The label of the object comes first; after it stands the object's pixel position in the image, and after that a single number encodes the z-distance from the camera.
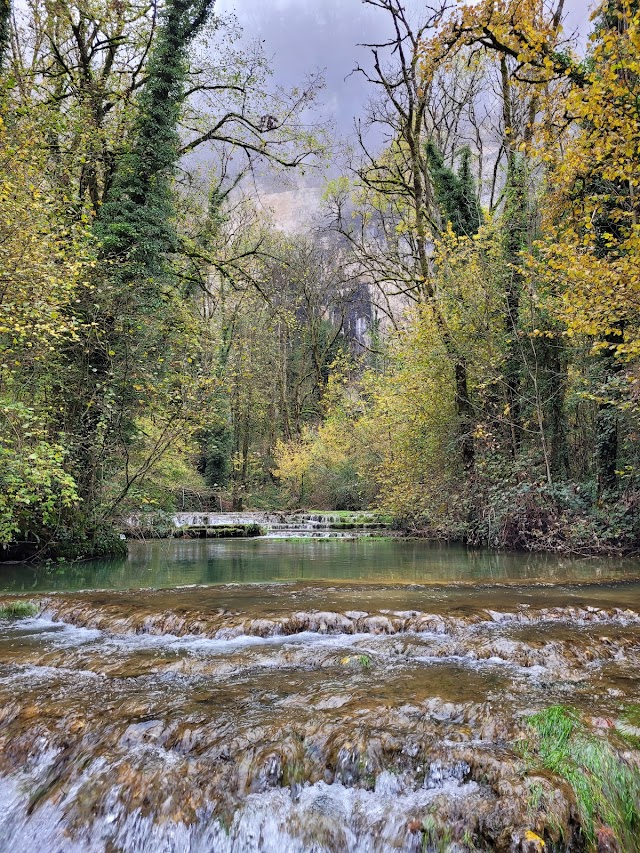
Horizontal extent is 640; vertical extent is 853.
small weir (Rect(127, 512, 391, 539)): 18.23
